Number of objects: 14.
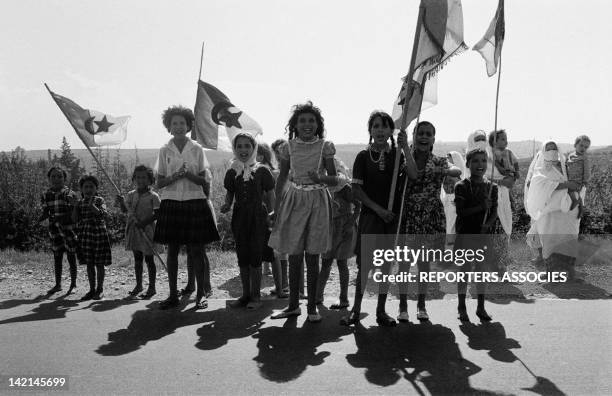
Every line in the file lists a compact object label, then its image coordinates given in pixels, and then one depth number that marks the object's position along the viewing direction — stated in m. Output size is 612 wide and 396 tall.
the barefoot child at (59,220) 6.52
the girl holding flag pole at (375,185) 4.97
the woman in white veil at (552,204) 7.25
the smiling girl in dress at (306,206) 5.13
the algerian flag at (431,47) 4.96
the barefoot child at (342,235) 5.57
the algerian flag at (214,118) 7.83
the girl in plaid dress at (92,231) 6.29
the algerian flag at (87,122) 7.28
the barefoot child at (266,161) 6.21
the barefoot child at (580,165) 7.52
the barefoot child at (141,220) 6.42
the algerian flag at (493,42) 5.51
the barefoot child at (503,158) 7.25
